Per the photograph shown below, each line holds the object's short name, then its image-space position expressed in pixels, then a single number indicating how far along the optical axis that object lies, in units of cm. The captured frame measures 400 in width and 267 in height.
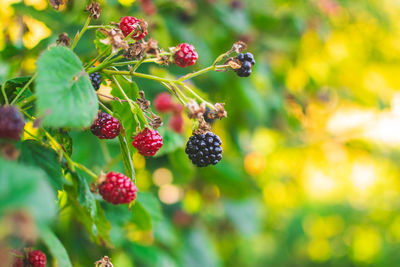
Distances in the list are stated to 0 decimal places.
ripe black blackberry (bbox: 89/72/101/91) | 48
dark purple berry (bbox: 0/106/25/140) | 41
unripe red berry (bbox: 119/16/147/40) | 47
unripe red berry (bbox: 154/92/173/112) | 71
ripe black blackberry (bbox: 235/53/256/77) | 48
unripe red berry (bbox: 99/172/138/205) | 45
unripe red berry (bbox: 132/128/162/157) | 47
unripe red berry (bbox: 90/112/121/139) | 46
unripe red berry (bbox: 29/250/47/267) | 45
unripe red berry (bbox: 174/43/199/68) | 46
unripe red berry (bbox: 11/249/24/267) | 45
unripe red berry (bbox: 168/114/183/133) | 70
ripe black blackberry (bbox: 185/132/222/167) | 48
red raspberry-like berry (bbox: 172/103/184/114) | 71
